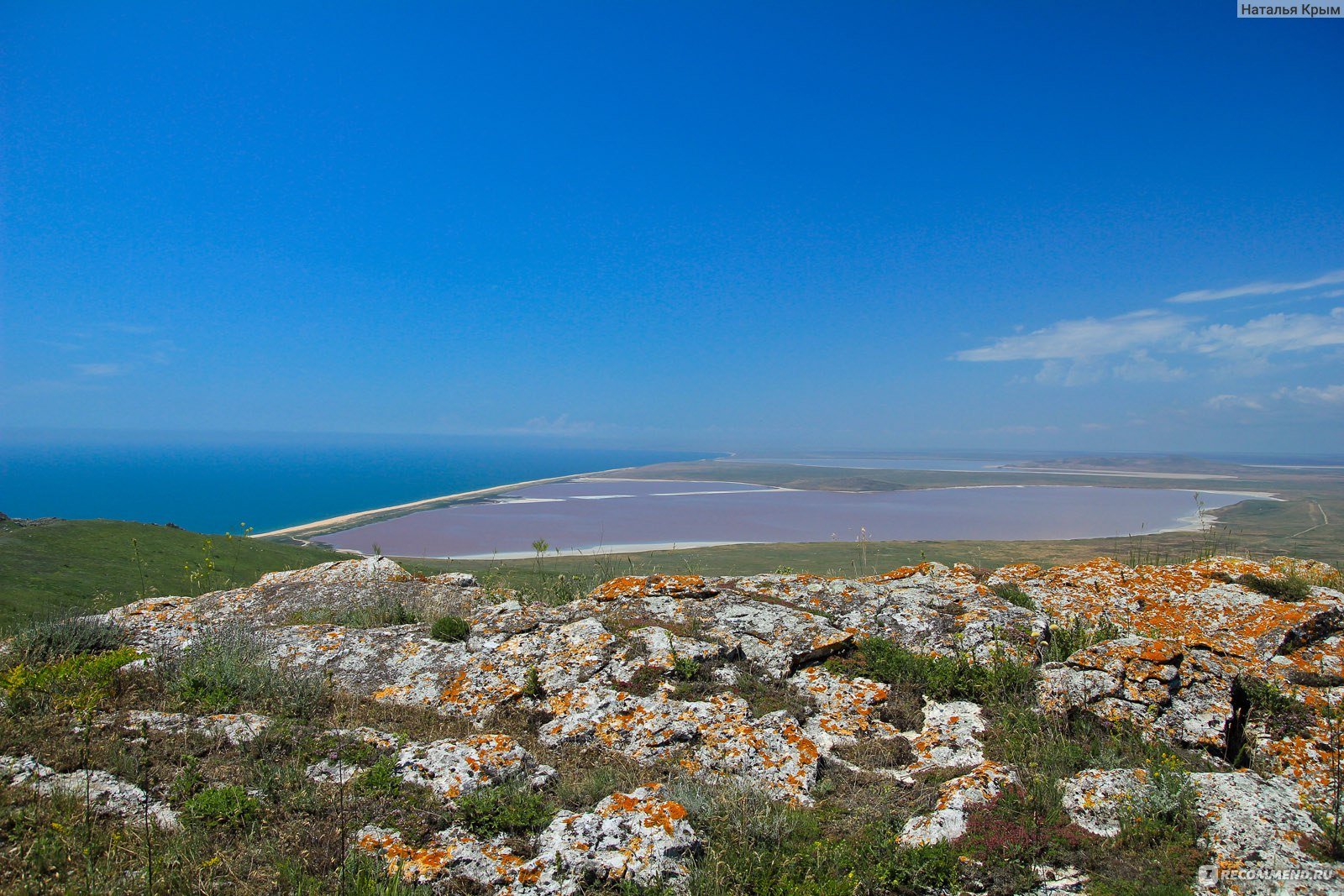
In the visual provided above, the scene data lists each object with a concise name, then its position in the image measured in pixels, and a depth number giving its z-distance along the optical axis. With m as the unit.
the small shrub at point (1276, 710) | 5.57
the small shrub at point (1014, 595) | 8.95
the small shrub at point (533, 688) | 6.62
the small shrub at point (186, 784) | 4.27
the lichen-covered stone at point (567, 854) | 3.74
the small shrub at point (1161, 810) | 4.07
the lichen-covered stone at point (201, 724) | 5.09
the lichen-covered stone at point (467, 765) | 4.71
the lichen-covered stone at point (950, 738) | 5.34
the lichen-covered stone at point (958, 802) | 4.08
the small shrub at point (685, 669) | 6.83
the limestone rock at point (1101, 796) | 4.22
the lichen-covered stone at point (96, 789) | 4.02
